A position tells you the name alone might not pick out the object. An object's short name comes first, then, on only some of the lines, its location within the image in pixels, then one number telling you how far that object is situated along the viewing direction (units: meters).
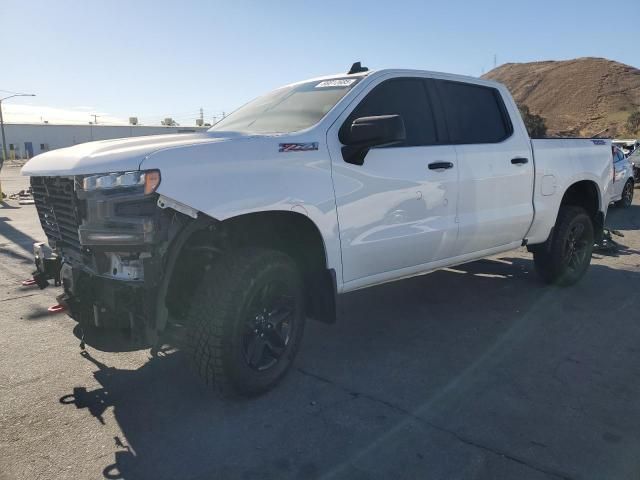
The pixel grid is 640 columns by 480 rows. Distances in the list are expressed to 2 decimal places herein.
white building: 77.25
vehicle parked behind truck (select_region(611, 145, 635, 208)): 12.86
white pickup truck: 3.05
